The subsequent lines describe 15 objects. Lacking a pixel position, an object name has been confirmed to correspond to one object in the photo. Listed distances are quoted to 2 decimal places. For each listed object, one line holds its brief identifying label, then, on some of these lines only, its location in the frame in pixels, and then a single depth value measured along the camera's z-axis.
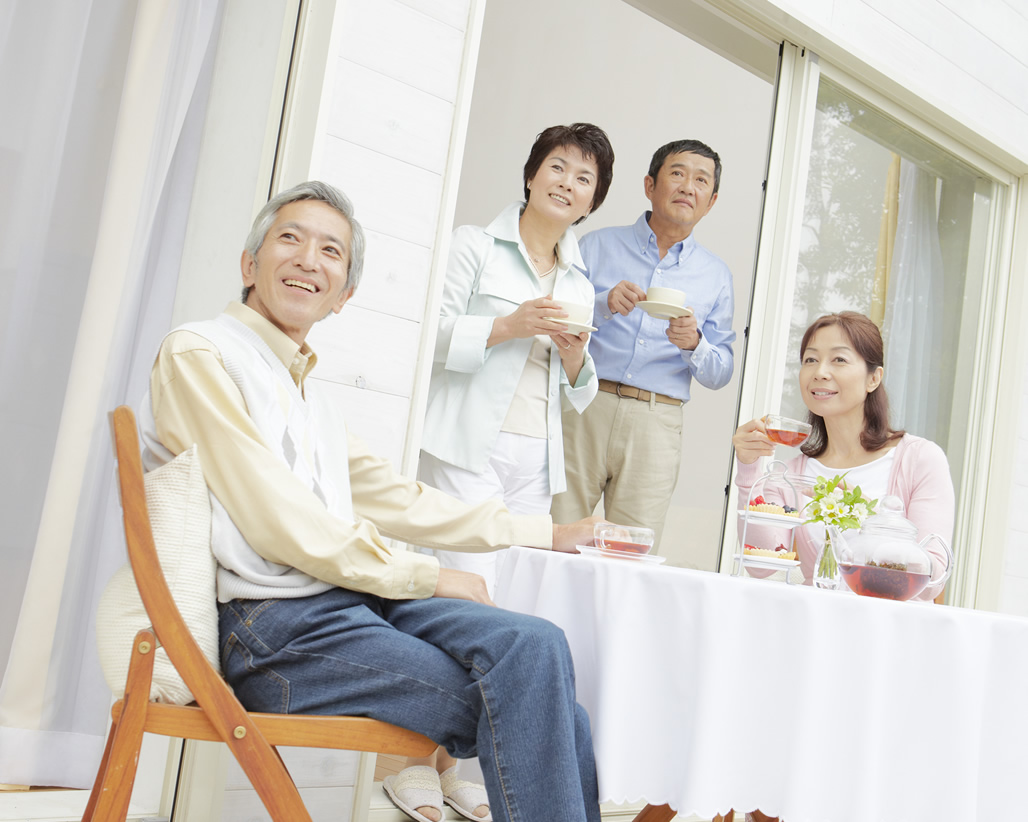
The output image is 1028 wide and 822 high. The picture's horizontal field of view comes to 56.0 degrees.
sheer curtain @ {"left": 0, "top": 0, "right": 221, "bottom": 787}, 2.06
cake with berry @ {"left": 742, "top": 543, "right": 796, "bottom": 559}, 1.58
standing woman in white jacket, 2.45
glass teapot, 1.37
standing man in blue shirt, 2.98
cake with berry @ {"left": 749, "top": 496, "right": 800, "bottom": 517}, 1.60
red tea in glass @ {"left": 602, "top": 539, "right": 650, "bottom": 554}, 1.60
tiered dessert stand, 1.58
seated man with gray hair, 1.25
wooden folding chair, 1.23
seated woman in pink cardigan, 2.11
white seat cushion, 1.31
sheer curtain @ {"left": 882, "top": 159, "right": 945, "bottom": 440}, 4.24
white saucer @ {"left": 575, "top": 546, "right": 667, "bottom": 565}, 1.59
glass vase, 1.58
